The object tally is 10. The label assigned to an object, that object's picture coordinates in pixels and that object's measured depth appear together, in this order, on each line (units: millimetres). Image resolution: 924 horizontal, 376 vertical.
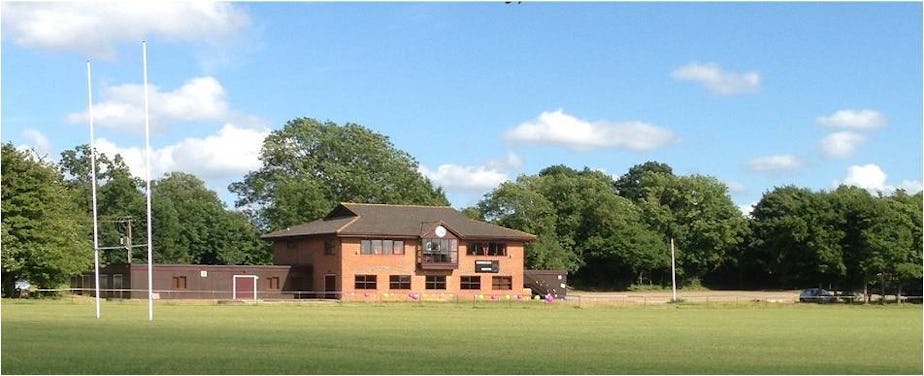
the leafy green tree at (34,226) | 70938
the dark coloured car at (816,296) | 89000
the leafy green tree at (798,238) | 102938
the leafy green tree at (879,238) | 90562
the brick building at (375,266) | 84188
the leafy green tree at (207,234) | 114500
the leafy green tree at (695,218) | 123062
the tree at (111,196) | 112438
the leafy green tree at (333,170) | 113812
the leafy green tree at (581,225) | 114375
